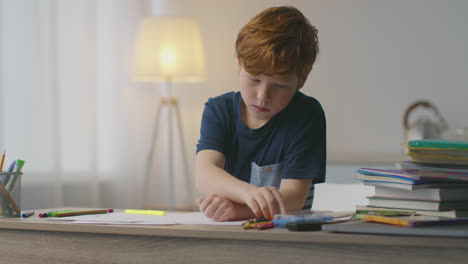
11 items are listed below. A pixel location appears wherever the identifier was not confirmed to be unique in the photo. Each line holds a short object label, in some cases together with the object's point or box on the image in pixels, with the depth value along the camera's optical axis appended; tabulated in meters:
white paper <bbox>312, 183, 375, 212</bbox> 2.68
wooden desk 1.66
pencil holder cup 2.42
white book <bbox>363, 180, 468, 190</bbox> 1.97
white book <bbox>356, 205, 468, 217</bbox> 1.91
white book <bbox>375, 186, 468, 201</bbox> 1.96
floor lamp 4.43
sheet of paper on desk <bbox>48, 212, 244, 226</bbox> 2.13
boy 2.40
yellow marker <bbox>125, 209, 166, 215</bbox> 2.46
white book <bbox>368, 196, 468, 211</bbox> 1.96
